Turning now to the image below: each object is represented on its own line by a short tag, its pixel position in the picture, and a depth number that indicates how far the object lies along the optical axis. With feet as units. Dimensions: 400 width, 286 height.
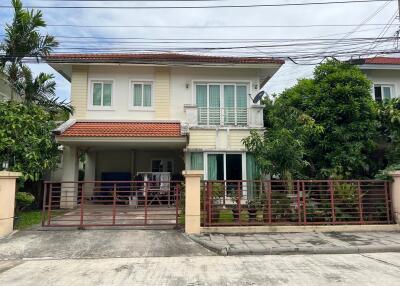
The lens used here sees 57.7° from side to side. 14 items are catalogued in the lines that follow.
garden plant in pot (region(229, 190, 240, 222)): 33.43
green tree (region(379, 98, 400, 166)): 44.37
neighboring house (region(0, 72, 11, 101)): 54.57
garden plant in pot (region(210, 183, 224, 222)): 33.53
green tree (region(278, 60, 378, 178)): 44.24
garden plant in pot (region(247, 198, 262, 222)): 34.37
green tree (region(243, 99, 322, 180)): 37.06
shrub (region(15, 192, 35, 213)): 35.83
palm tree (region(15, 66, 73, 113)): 45.73
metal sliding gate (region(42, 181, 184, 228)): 33.42
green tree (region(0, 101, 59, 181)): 36.83
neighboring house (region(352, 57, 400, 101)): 57.88
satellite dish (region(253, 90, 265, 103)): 52.60
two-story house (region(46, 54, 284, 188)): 50.26
